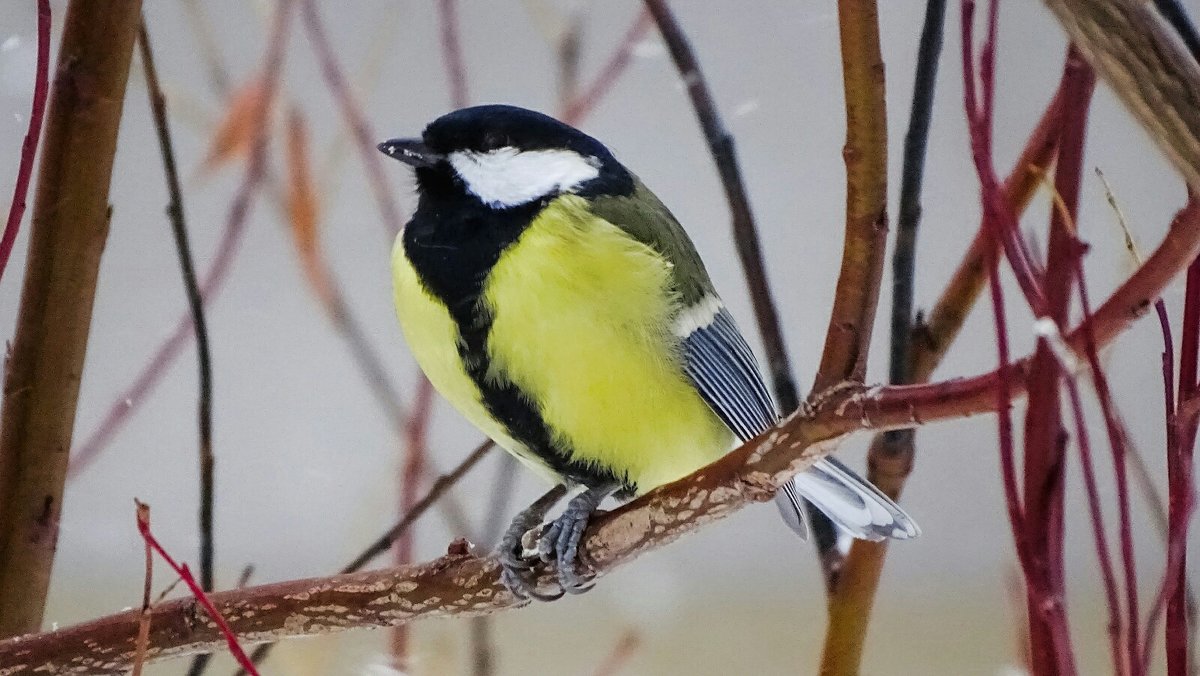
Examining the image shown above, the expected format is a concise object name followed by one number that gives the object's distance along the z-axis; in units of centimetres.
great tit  273
